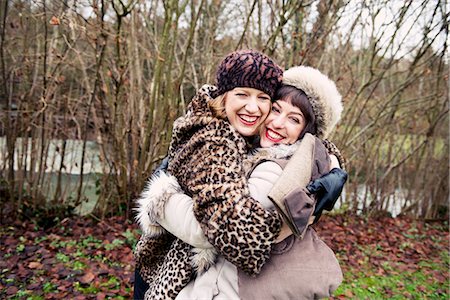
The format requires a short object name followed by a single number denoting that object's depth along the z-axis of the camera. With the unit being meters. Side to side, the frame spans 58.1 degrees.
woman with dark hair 1.79
